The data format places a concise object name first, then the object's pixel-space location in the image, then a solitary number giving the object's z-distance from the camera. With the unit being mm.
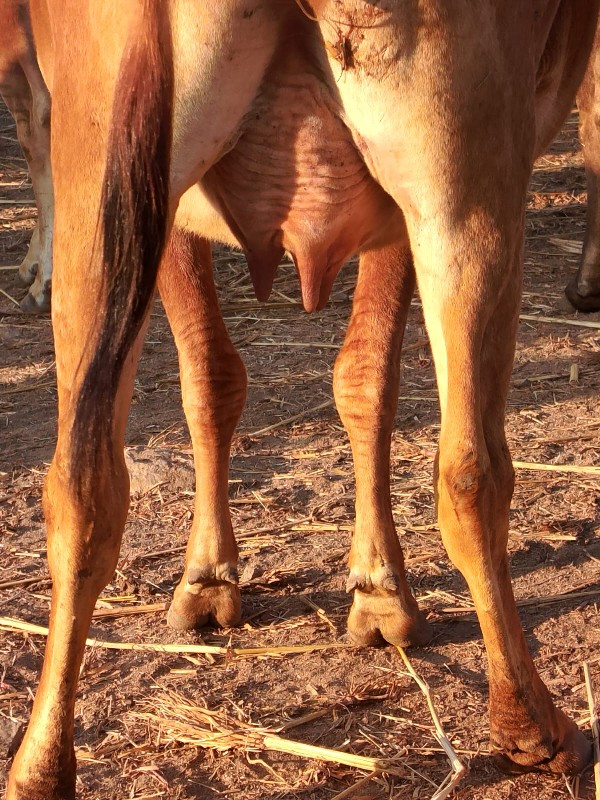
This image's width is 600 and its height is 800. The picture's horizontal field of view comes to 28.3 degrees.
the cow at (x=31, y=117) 6520
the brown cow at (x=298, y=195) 2293
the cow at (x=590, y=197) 6238
